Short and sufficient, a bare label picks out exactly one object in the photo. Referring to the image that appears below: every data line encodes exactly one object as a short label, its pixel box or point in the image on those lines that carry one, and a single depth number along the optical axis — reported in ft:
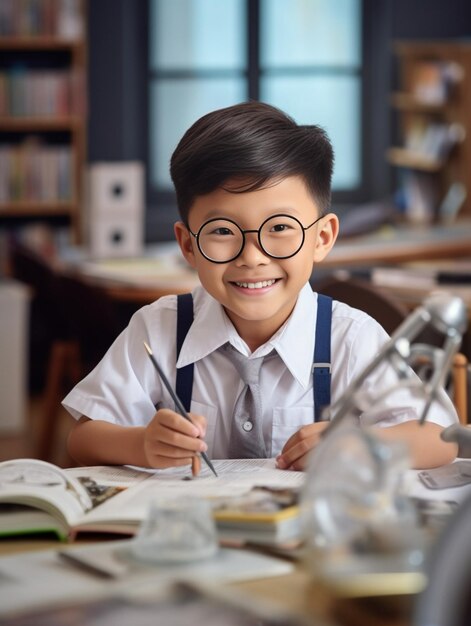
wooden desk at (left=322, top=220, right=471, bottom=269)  13.32
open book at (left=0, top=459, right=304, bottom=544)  3.28
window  23.81
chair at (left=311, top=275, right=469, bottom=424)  6.25
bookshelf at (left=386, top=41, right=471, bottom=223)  22.47
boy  4.56
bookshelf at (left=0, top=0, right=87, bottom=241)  19.45
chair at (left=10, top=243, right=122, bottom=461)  11.72
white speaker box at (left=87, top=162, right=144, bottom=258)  14.87
